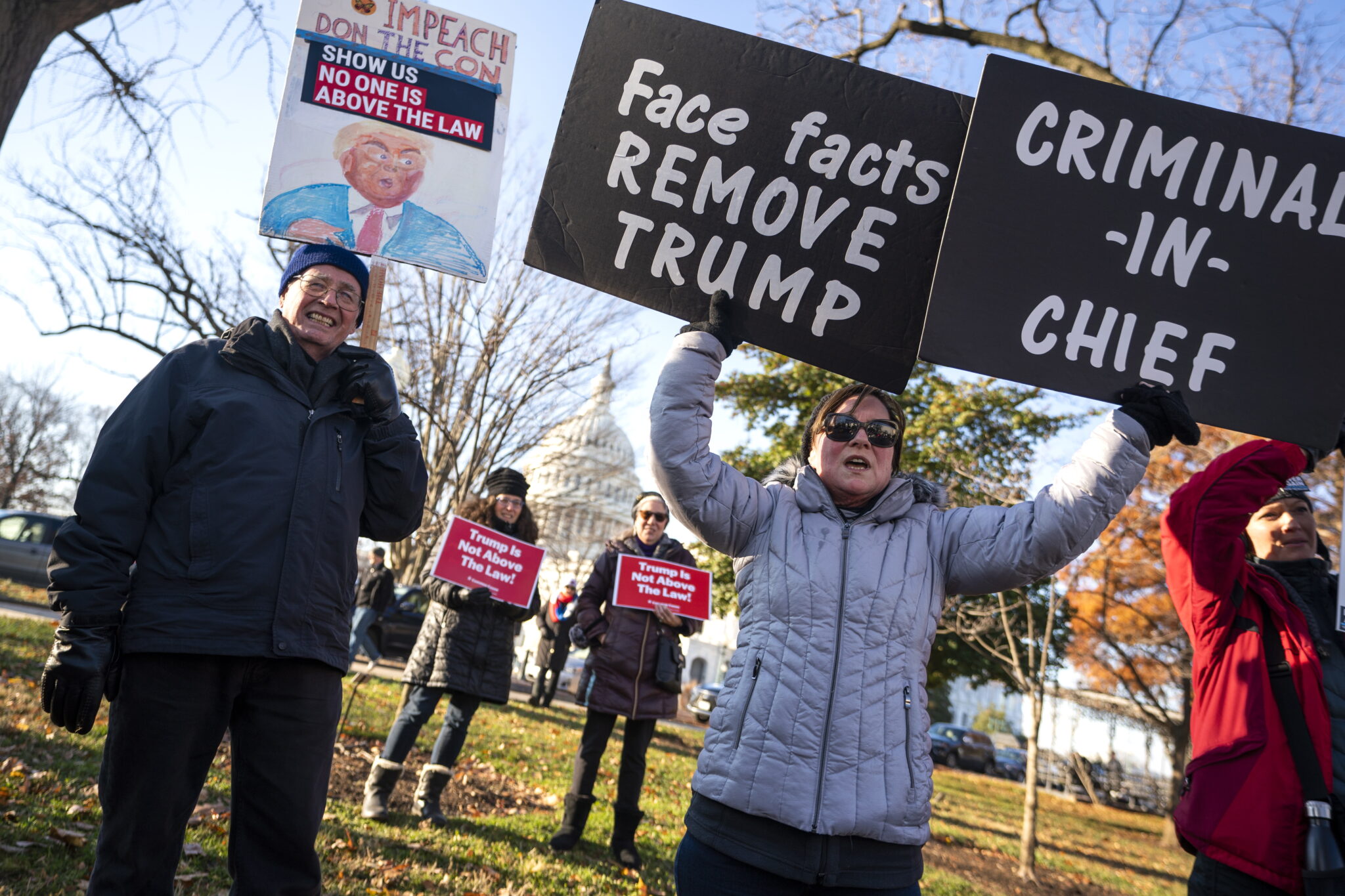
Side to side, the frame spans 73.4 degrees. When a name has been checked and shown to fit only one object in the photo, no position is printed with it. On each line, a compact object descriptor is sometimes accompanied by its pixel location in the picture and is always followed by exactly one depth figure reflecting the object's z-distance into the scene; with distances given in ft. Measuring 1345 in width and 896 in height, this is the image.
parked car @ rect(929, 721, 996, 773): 106.01
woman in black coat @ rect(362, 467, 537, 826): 16.35
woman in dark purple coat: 16.61
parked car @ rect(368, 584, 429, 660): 57.57
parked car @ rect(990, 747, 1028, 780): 116.06
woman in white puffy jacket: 6.86
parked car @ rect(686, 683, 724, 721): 73.87
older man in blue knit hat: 7.71
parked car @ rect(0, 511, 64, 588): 59.52
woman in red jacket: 8.41
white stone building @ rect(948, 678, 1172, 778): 88.38
